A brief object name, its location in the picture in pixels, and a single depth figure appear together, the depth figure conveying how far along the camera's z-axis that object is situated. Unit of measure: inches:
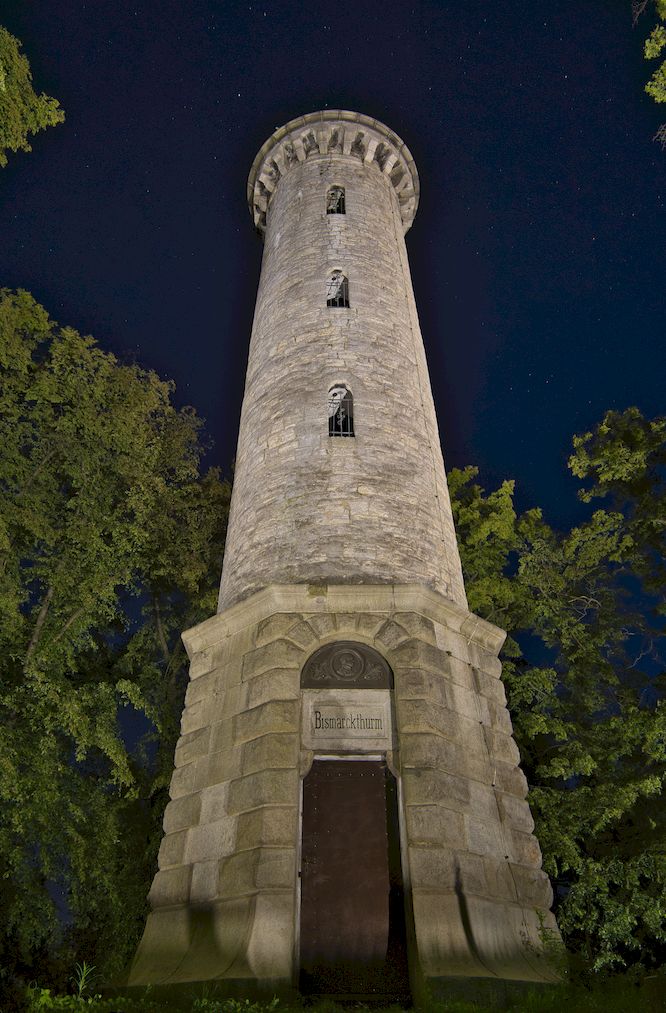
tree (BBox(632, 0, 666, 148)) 345.4
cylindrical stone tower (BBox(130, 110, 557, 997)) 297.7
